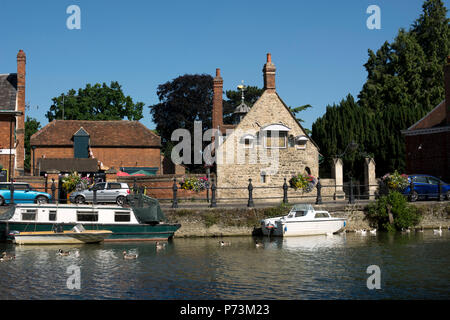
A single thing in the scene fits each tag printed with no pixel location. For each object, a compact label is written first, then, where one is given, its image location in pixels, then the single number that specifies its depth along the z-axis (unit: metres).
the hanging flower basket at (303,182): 35.48
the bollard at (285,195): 28.66
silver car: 30.11
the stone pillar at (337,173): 35.88
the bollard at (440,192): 30.75
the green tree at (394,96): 47.53
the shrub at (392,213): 28.91
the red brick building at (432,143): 37.47
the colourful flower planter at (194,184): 30.89
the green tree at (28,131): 64.56
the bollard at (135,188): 29.66
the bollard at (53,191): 27.96
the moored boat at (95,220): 24.83
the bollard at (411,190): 30.94
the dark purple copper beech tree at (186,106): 61.69
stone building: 36.50
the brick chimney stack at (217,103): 41.30
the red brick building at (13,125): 38.44
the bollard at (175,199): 27.62
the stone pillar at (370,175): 35.19
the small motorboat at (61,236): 24.22
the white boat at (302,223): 26.66
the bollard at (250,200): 27.84
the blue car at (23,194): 29.02
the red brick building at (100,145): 50.81
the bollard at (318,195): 29.33
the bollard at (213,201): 27.75
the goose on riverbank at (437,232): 27.26
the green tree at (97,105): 64.25
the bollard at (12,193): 27.30
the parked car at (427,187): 31.77
